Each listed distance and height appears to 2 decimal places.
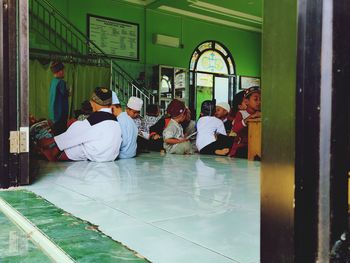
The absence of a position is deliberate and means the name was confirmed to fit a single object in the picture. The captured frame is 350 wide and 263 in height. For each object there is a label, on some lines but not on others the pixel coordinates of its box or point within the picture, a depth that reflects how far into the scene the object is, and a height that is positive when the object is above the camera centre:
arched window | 11.00 +1.24
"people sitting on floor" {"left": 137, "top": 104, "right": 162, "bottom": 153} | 6.13 -0.24
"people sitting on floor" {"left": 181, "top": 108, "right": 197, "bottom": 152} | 6.29 -0.26
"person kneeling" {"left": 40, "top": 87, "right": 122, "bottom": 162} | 4.49 -0.30
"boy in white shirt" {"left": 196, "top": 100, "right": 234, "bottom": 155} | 5.60 -0.32
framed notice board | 9.29 +2.00
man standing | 6.10 +0.22
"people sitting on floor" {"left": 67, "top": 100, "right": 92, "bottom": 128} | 5.19 +0.04
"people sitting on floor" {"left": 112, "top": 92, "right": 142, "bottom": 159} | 5.01 -0.31
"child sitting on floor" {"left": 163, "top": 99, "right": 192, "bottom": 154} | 5.70 -0.31
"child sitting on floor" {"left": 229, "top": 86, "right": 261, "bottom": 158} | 5.28 -0.13
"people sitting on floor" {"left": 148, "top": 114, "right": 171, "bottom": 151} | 6.23 -0.35
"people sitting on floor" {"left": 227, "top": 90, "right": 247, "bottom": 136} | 6.22 +0.16
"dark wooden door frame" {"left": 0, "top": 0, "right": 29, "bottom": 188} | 2.51 +0.20
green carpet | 1.25 -0.49
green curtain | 7.31 +0.64
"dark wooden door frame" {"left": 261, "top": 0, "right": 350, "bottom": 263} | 0.67 -0.03
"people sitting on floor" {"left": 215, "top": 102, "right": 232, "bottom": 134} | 6.05 +0.02
